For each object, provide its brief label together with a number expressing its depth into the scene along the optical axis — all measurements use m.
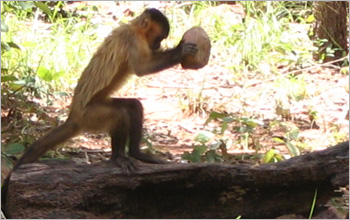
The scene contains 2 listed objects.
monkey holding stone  11.36
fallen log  10.29
